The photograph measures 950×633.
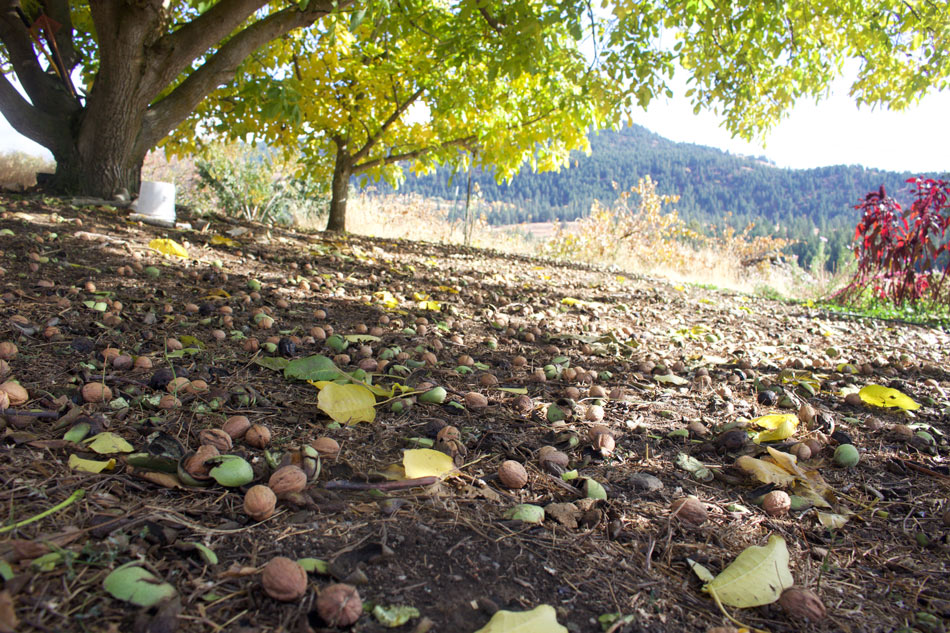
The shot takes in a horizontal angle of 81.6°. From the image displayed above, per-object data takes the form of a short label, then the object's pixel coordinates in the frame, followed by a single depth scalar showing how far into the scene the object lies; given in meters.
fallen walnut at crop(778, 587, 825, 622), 0.94
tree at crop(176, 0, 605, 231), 4.46
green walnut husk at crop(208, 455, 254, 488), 1.12
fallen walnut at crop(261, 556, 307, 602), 0.84
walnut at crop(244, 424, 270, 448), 1.33
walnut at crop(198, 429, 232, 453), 1.28
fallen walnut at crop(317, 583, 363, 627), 0.80
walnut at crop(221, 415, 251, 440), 1.35
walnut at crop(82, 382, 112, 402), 1.43
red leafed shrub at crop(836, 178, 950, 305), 5.42
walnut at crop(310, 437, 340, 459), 1.33
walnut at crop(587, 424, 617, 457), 1.49
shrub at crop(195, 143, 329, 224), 8.61
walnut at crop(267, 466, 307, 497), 1.12
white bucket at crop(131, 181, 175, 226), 4.14
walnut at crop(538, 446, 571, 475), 1.36
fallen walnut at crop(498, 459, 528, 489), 1.27
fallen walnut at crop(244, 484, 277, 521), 1.04
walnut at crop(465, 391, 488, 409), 1.74
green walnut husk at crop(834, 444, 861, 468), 1.55
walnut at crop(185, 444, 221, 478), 1.13
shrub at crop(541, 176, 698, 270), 14.10
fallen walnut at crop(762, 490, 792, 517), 1.27
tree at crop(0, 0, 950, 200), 4.08
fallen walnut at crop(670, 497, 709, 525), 1.20
